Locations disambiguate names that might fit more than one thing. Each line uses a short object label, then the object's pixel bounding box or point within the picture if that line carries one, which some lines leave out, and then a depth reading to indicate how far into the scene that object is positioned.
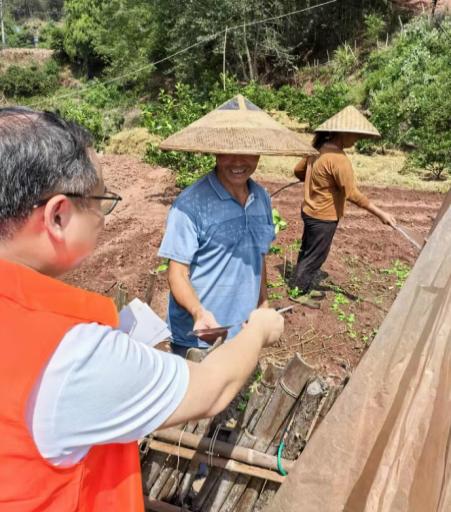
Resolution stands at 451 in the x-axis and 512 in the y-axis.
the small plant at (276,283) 5.47
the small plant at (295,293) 5.13
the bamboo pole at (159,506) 2.02
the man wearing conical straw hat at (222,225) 2.18
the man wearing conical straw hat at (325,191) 4.49
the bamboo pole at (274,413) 1.72
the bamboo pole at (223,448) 1.81
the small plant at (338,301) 5.04
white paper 1.42
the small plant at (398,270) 5.71
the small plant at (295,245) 6.42
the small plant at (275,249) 6.36
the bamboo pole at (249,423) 1.86
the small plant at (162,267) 5.87
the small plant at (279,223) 6.86
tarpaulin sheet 0.83
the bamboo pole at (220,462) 1.81
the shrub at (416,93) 11.23
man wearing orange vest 0.84
